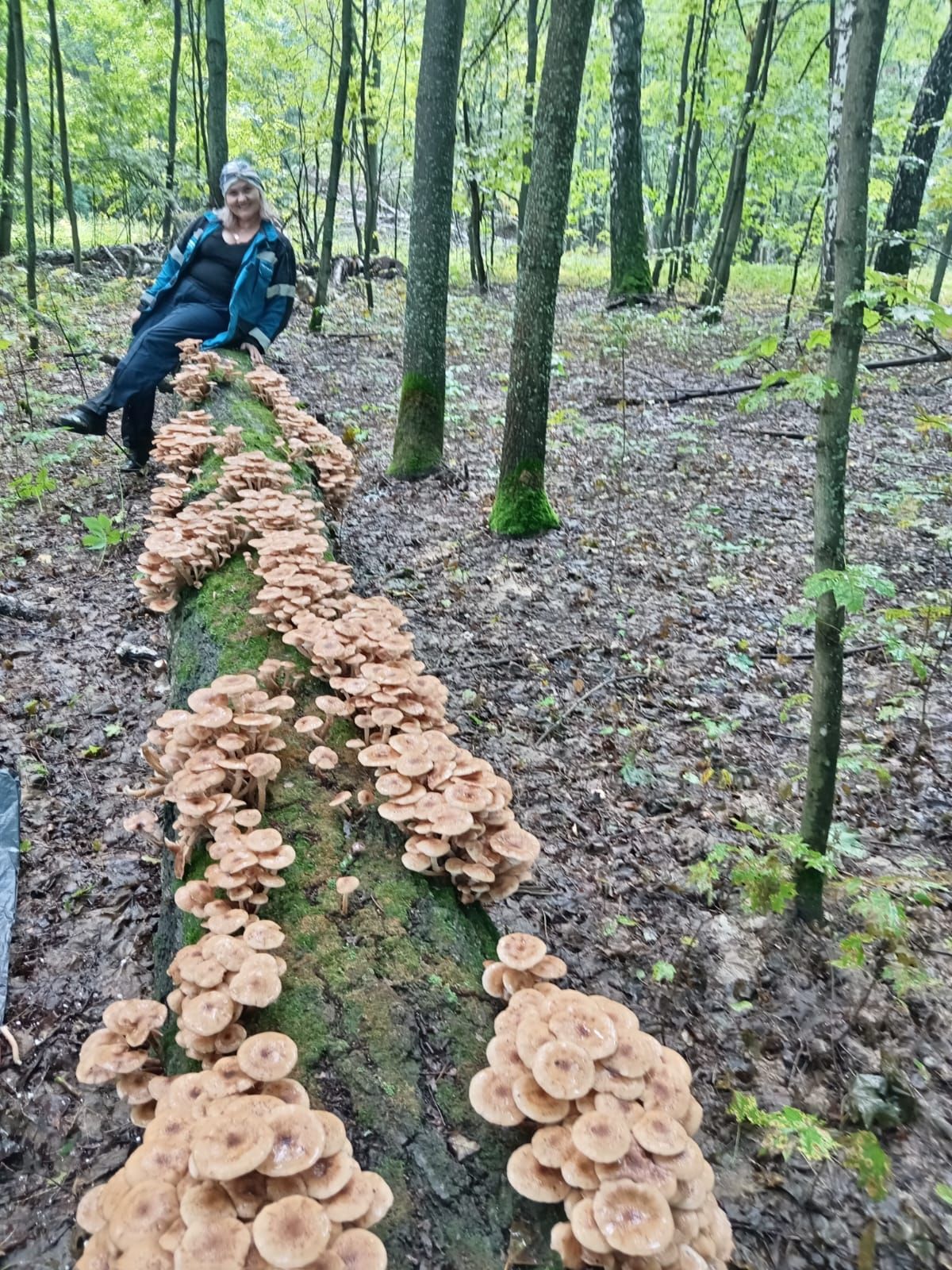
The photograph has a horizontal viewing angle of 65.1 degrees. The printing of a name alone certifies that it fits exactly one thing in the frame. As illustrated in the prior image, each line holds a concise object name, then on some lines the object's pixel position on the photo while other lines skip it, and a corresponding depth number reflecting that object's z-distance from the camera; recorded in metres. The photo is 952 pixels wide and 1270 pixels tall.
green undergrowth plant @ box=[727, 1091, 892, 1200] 2.22
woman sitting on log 7.23
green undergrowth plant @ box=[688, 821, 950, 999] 2.86
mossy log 1.78
